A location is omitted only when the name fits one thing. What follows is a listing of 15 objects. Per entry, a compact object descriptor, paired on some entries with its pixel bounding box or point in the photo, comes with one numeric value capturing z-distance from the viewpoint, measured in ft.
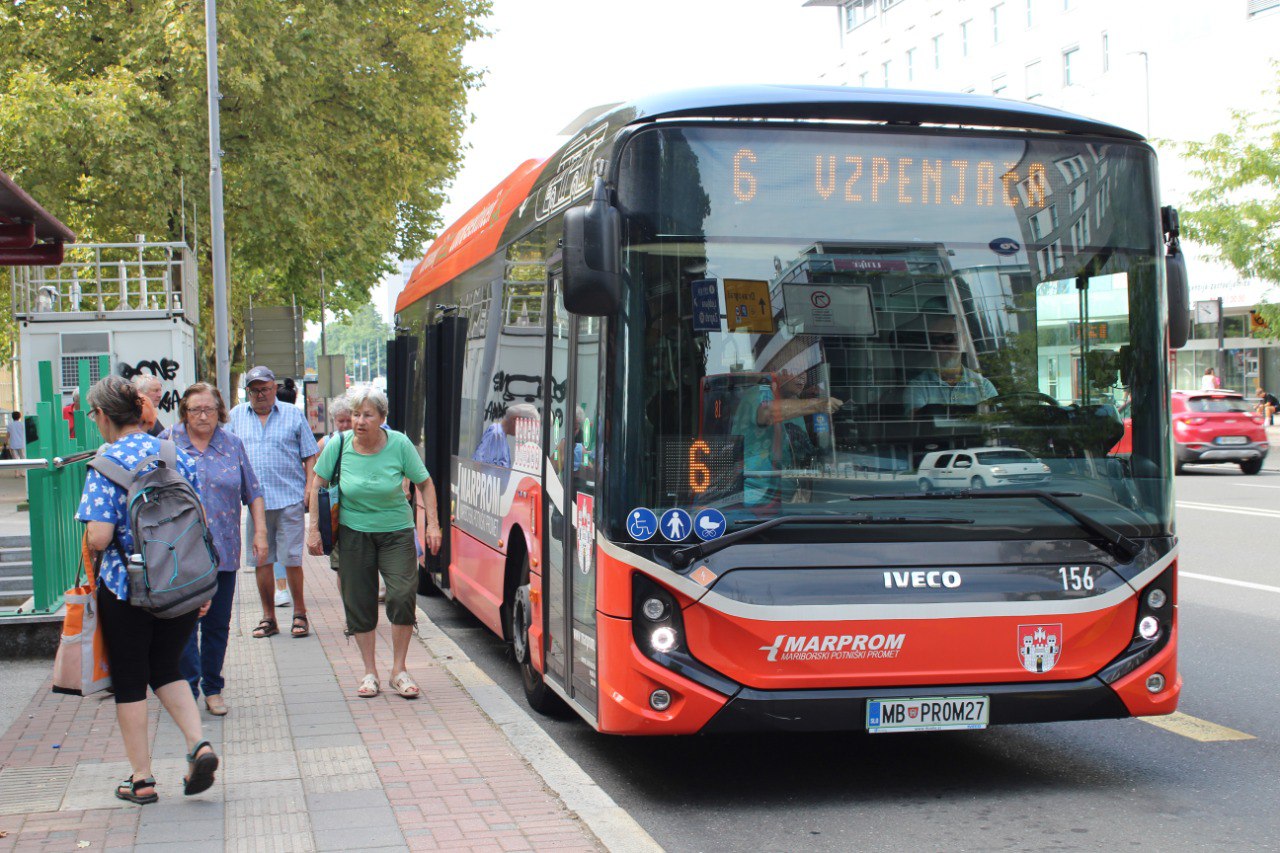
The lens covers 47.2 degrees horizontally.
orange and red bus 18.33
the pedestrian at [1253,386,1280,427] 131.54
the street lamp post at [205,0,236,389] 79.97
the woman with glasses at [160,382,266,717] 24.36
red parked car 82.64
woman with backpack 17.89
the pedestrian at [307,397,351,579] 30.78
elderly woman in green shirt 25.64
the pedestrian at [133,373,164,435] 26.30
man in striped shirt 31.53
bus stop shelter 25.82
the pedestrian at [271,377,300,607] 37.47
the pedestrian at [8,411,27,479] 57.71
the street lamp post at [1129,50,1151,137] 152.56
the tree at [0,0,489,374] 85.51
